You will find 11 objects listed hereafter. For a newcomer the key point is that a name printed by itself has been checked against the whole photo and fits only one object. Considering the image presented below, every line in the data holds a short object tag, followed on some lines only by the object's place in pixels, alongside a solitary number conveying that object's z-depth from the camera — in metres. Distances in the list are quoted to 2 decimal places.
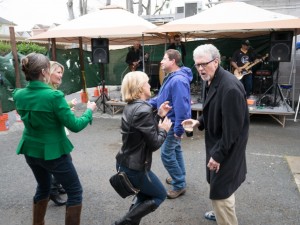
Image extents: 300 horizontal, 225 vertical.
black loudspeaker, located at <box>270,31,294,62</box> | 7.26
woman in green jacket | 2.27
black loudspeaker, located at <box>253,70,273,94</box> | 9.31
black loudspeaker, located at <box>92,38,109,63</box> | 8.80
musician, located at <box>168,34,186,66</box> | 9.38
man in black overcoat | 2.14
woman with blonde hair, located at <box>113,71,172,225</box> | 2.30
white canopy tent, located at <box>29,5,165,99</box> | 8.06
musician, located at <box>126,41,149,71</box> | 10.57
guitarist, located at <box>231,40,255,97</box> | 9.19
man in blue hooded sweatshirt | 3.13
